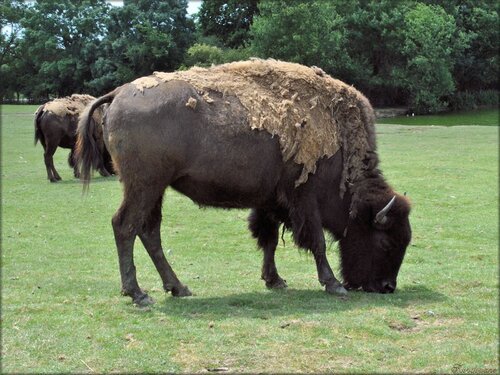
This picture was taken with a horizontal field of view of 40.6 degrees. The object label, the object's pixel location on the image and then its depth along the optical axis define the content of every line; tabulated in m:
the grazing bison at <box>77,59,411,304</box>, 7.39
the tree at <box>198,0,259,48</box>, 68.25
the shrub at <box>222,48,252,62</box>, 55.88
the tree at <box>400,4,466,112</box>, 58.78
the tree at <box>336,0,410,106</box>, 61.28
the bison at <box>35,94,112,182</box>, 20.19
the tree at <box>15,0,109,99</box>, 38.41
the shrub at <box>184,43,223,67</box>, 51.83
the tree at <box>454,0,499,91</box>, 65.06
